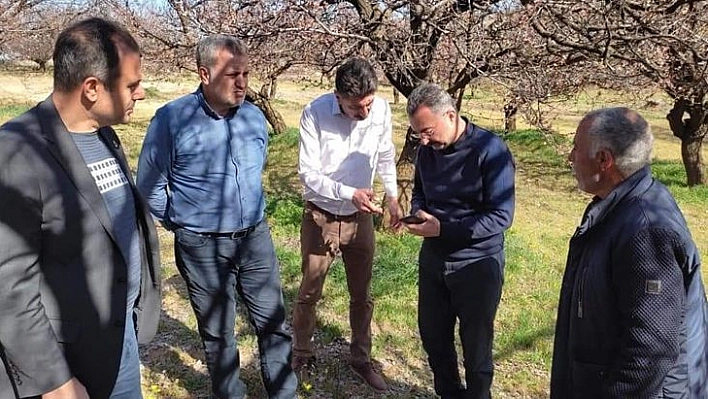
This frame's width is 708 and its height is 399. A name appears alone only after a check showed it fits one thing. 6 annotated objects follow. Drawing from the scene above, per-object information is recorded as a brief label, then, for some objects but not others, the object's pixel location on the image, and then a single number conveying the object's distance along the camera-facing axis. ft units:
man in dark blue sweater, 8.80
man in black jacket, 5.50
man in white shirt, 10.30
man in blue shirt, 8.82
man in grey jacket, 4.98
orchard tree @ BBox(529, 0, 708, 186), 13.42
